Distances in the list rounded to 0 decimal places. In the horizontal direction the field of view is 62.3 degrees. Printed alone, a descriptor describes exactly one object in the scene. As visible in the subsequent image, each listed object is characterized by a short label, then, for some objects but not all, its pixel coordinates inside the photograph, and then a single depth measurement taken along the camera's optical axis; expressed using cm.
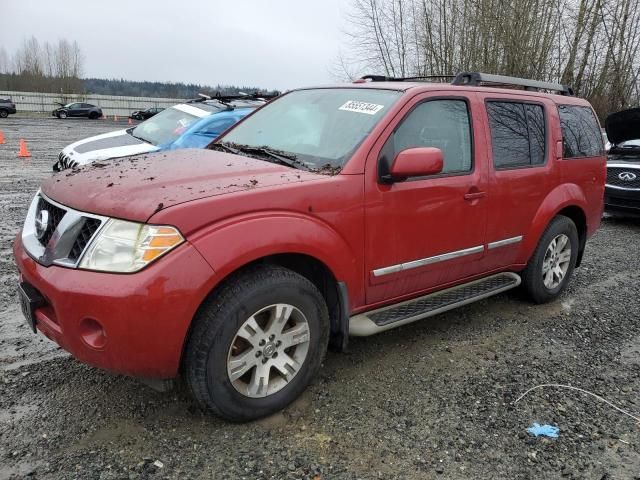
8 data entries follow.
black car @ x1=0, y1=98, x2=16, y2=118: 3834
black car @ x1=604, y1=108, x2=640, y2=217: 827
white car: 753
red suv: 242
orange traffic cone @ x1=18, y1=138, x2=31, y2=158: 1453
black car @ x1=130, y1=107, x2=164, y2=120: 4603
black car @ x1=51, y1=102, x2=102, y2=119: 4312
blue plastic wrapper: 285
